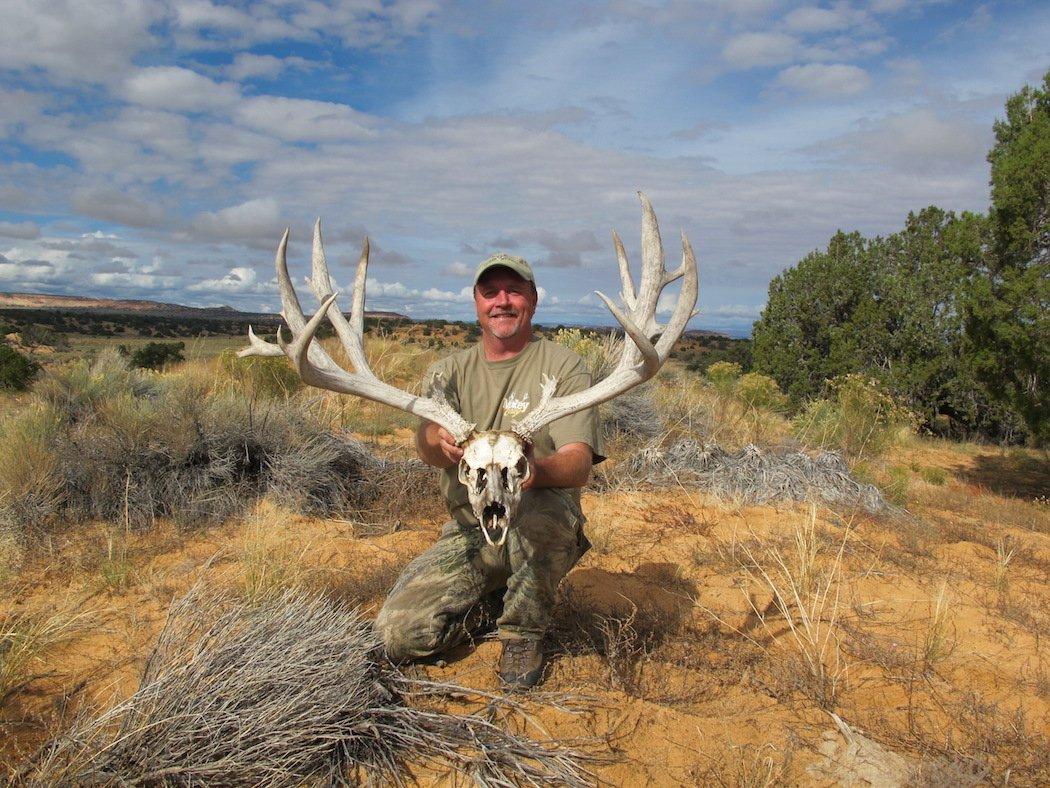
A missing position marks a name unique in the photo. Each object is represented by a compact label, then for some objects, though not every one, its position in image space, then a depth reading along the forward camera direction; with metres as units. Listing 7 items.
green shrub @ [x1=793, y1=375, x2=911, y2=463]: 9.19
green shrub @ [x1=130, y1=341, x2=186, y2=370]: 13.09
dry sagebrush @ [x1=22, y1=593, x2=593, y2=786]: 2.24
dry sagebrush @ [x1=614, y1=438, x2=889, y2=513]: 6.42
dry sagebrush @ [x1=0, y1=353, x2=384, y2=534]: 4.85
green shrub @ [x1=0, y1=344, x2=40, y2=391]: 9.70
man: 3.18
